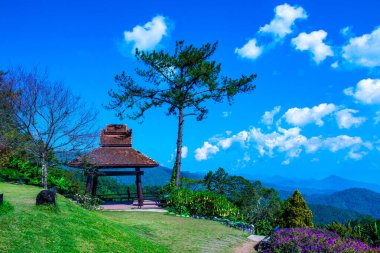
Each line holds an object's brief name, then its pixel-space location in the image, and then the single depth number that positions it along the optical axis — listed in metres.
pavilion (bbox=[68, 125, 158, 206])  22.67
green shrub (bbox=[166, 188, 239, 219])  20.61
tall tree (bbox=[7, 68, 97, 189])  21.31
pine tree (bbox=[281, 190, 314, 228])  17.67
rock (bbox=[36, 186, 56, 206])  11.88
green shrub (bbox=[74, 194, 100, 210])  19.52
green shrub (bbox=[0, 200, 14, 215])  10.94
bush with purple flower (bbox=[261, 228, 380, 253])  11.88
